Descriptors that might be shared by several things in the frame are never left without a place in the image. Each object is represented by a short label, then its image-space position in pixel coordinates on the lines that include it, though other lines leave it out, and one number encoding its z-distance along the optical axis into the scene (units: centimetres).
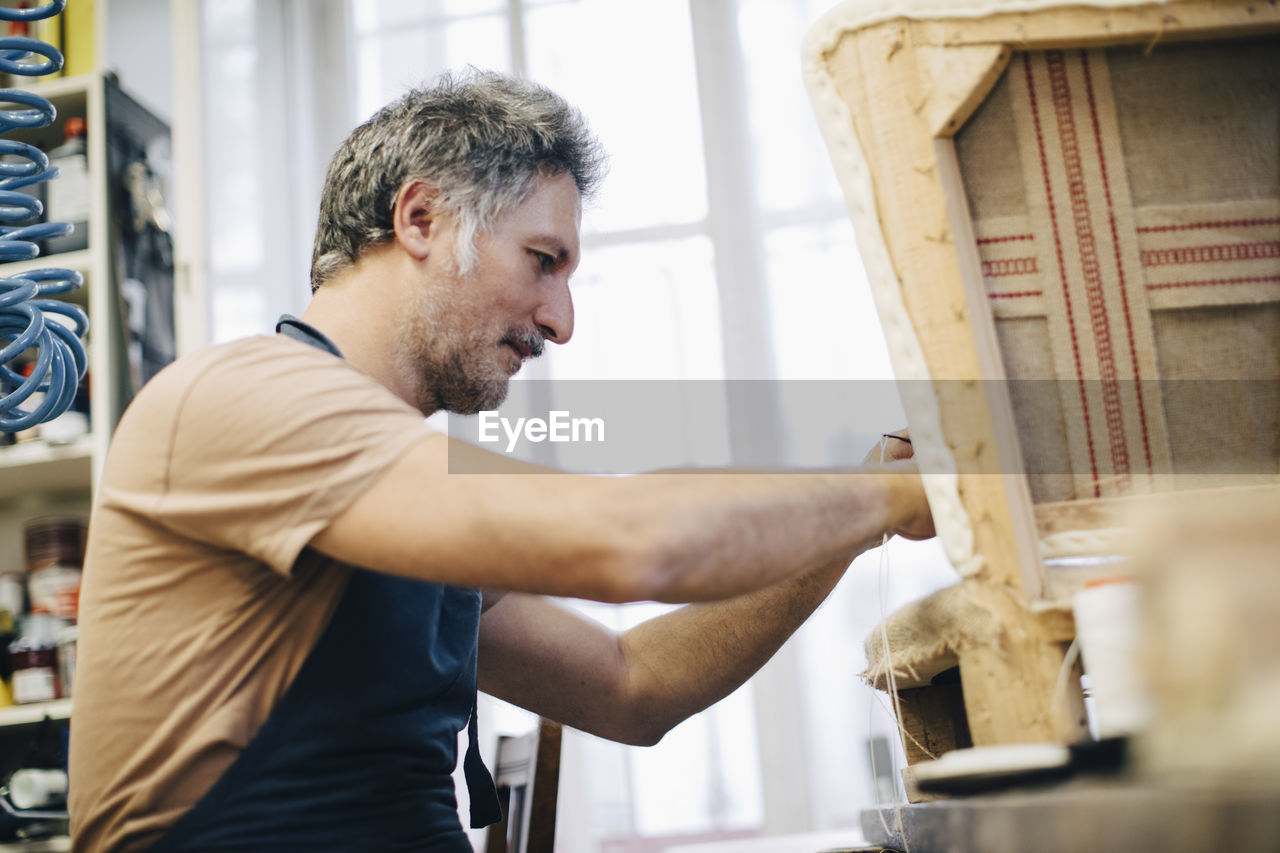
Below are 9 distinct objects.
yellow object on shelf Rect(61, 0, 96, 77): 247
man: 79
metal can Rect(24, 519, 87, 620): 223
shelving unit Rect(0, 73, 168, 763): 222
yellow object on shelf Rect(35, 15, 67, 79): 245
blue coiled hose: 122
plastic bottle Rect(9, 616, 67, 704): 215
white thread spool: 60
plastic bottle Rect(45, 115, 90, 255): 235
